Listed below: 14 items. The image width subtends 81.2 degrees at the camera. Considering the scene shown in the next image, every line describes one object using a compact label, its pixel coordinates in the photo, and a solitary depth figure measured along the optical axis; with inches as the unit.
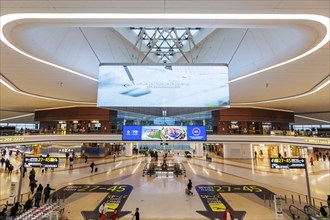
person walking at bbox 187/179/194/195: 520.3
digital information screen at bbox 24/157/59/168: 450.6
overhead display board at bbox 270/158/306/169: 453.1
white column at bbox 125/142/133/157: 1343.5
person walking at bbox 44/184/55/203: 467.5
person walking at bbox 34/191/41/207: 436.1
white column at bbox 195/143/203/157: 1451.8
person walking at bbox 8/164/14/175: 738.8
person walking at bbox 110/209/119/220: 339.3
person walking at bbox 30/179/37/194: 537.7
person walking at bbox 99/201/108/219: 359.3
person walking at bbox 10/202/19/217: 355.7
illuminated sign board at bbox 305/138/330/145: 745.1
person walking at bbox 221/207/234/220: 324.8
